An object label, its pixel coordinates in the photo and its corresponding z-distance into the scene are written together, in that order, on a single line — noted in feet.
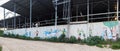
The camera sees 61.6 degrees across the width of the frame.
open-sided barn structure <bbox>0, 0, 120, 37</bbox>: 26.29
